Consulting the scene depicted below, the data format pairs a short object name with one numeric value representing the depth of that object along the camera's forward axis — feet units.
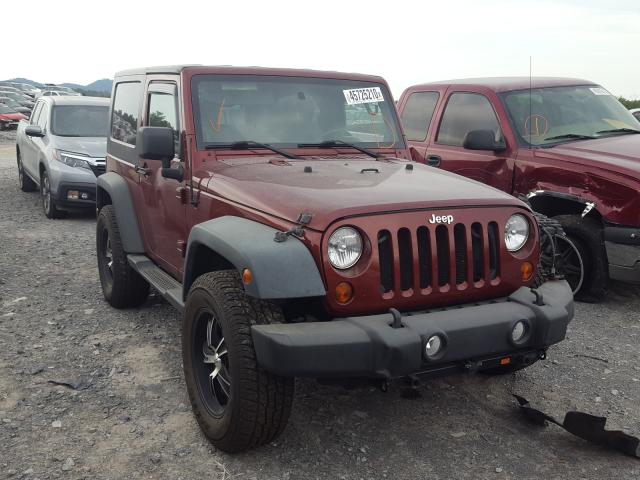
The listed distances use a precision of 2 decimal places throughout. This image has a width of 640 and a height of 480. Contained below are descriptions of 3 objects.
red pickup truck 17.12
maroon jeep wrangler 9.07
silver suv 30.63
